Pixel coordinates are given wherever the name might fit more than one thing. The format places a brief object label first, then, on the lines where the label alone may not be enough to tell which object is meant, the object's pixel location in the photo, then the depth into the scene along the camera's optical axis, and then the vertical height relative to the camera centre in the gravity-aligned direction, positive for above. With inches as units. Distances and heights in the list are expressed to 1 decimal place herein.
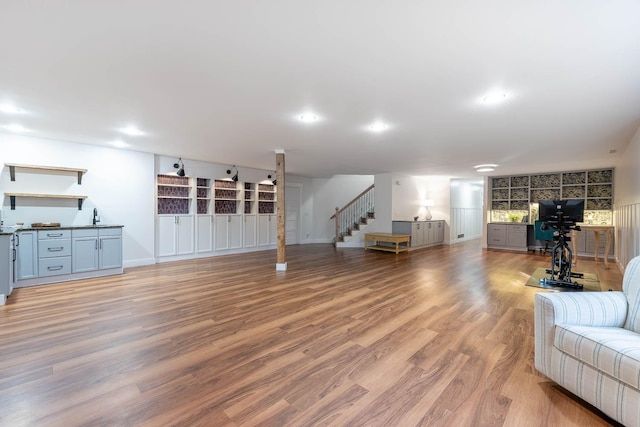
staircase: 384.8 -4.5
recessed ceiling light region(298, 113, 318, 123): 143.6 +47.7
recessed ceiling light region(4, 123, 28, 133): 168.7 +48.3
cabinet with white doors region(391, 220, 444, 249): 347.3 -24.6
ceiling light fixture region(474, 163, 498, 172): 287.7 +46.9
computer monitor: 181.5 +2.3
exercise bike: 183.5 -21.0
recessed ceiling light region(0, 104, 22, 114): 134.5 +47.8
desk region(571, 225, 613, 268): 246.2 -19.0
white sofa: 58.0 -29.7
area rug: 173.7 -45.6
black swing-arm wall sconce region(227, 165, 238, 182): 302.6 +37.5
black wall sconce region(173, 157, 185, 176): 260.9 +39.6
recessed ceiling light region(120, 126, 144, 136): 170.6 +48.1
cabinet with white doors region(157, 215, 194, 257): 259.6 -23.6
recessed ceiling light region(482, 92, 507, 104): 115.6 +47.5
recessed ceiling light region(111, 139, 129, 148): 203.9 +48.2
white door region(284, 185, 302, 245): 382.9 -3.7
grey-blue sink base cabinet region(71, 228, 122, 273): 190.4 -28.0
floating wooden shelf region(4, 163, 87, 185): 185.3 +27.2
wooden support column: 226.1 +2.5
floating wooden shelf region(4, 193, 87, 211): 186.8 +8.3
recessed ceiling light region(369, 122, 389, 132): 158.6 +48.1
